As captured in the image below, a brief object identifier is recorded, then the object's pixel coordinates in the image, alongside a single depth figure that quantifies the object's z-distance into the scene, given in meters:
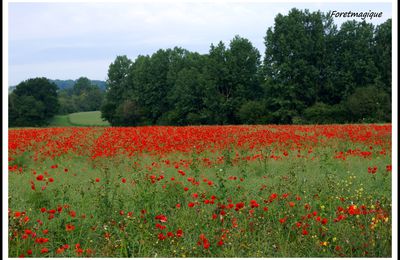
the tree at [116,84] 68.62
